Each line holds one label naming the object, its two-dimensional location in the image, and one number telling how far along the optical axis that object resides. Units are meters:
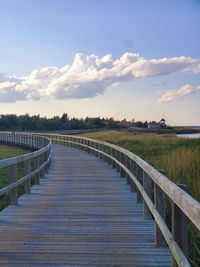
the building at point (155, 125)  149.12
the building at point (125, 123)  163.31
